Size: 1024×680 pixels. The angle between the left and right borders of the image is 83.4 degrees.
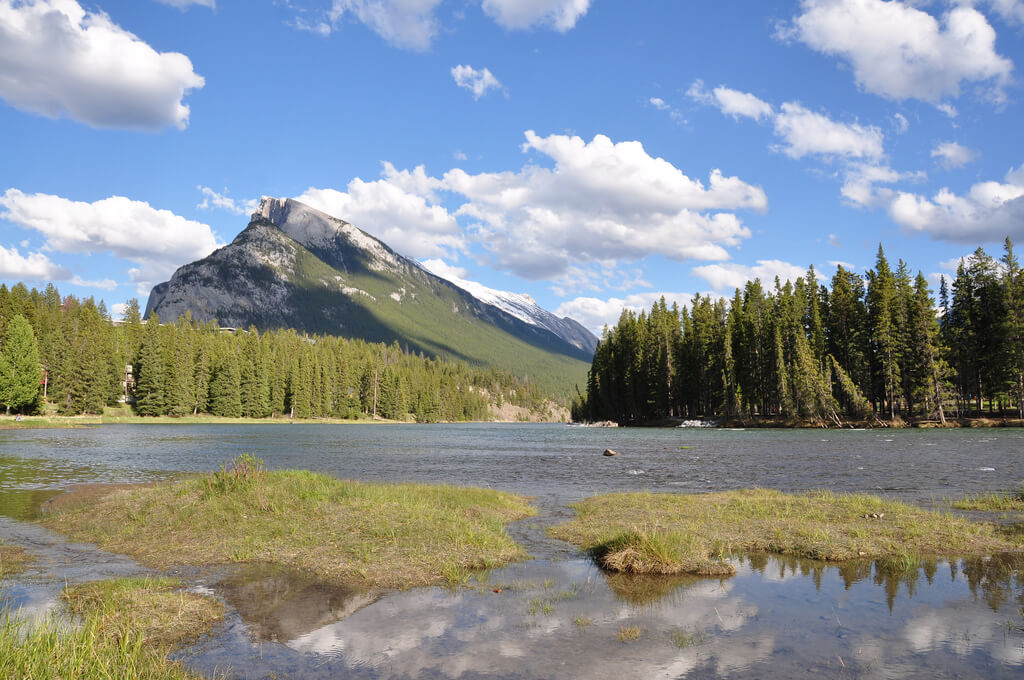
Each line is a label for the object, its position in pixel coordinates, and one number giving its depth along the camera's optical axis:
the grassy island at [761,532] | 16.69
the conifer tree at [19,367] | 93.81
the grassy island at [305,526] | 16.94
